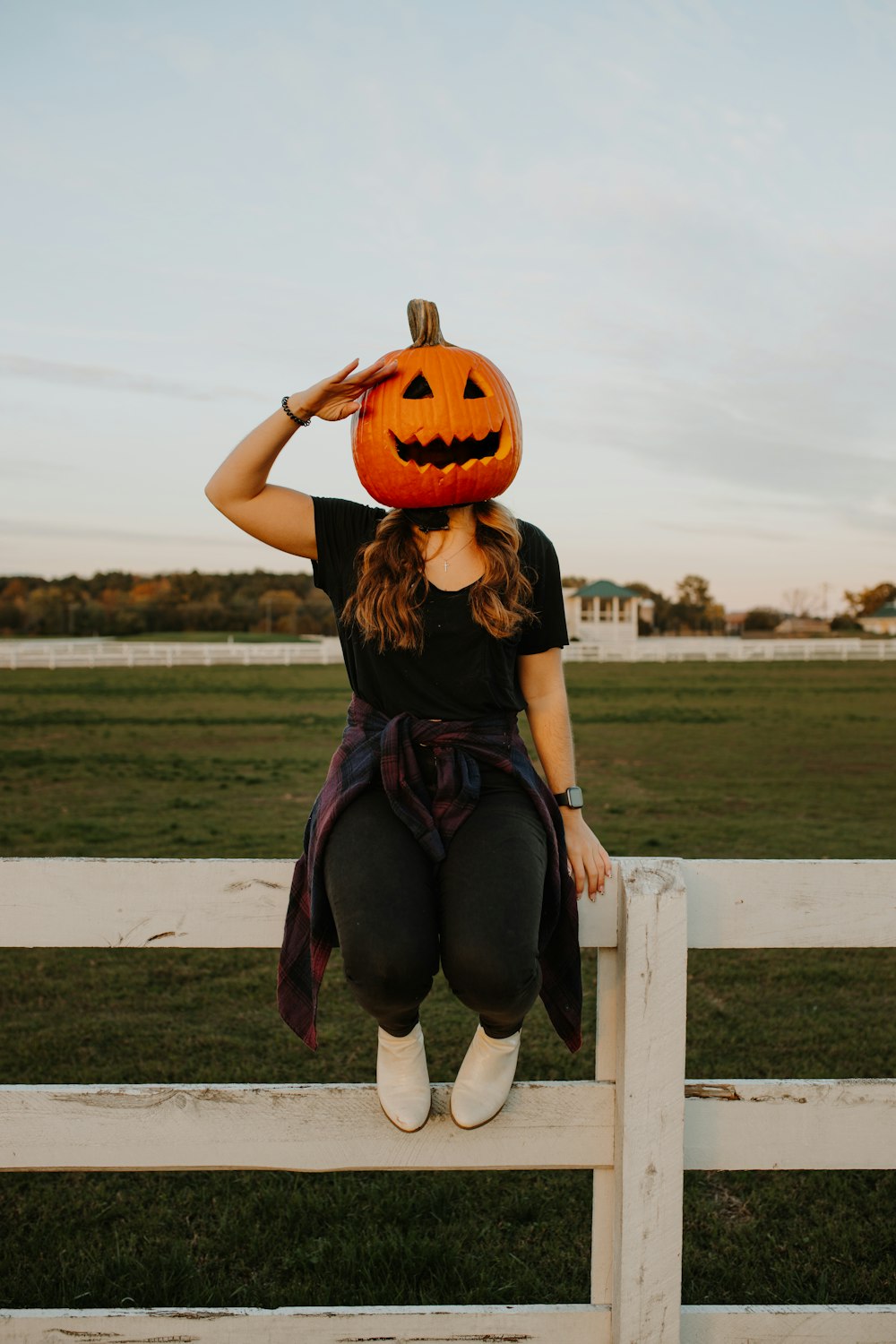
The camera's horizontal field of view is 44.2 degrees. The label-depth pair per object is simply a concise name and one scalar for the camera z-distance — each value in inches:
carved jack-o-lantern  122.5
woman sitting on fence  95.5
